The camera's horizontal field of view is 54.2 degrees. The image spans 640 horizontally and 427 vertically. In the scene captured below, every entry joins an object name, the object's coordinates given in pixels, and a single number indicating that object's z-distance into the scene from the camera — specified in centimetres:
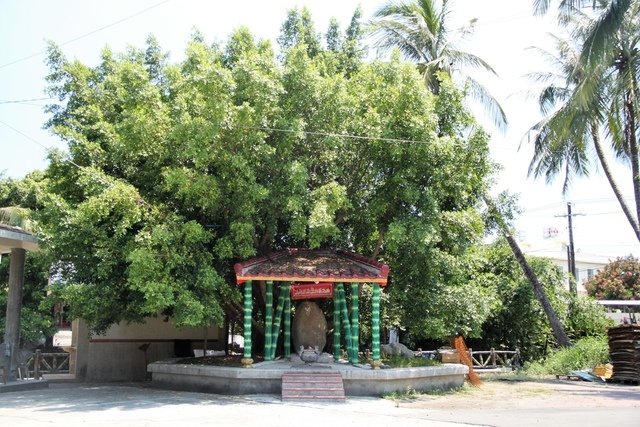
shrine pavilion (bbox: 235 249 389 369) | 1555
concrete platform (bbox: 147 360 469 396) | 1514
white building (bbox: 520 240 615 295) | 5728
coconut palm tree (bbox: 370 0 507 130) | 2352
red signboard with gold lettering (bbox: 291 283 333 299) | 1691
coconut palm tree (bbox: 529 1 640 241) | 1933
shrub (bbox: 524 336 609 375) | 2273
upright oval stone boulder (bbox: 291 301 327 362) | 1722
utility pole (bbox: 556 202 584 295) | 2886
